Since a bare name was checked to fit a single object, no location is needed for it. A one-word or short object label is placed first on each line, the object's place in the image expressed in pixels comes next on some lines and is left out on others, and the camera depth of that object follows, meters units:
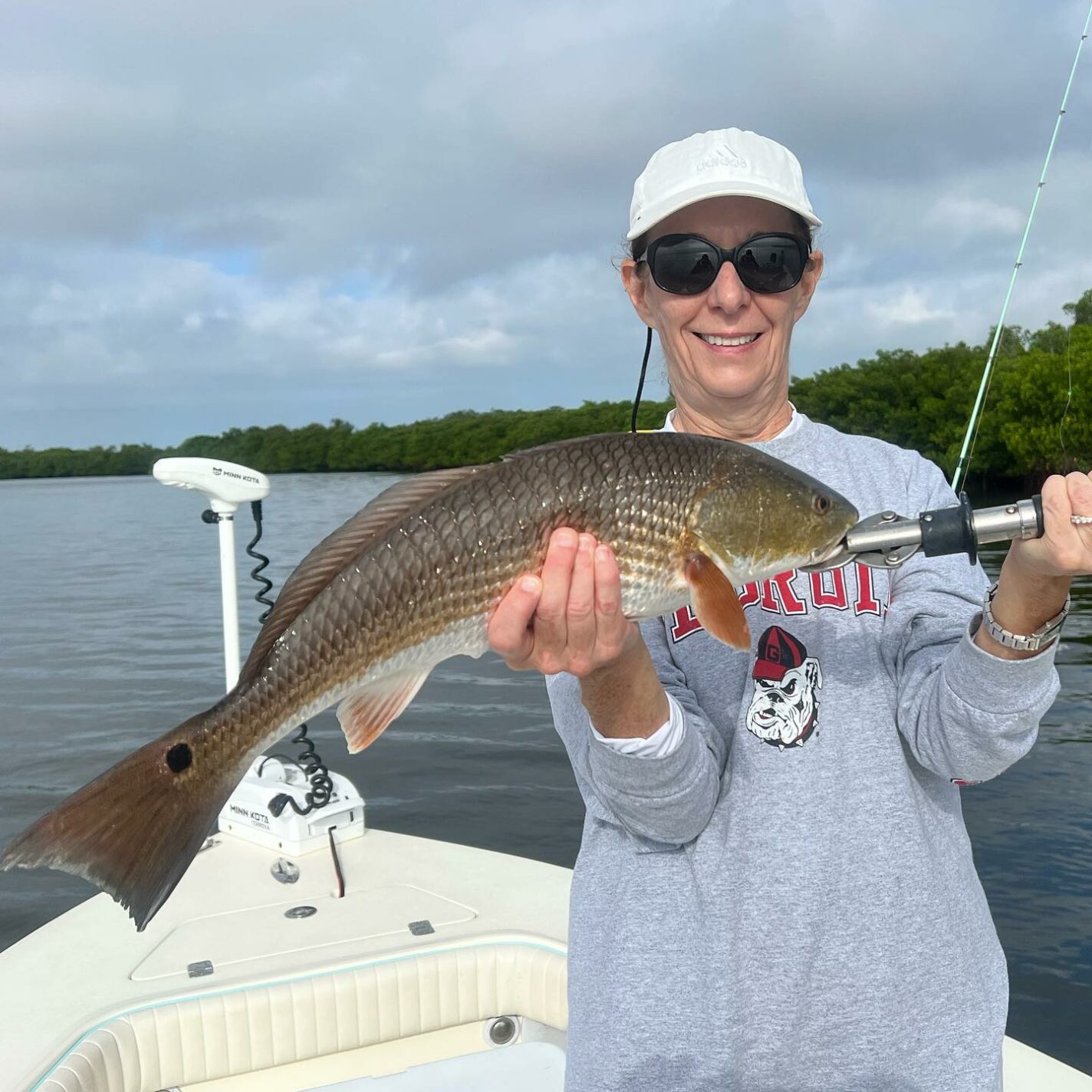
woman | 2.04
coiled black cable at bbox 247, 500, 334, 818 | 4.88
